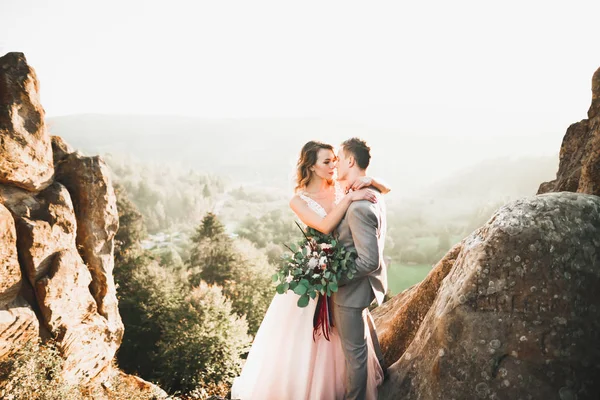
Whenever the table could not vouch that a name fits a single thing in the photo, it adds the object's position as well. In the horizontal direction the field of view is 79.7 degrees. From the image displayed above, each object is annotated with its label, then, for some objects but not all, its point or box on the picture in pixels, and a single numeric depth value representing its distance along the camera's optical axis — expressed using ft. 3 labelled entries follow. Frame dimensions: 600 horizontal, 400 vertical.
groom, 13.12
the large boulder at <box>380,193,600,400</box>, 11.20
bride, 15.06
